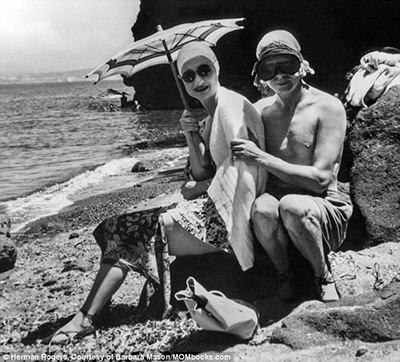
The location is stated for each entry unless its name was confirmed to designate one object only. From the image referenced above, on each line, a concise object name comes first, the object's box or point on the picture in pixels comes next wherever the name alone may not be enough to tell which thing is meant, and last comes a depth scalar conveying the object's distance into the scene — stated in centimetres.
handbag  263
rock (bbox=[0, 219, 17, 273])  495
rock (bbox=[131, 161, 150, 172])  1159
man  282
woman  294
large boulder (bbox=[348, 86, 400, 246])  368
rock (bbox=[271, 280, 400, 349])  254
